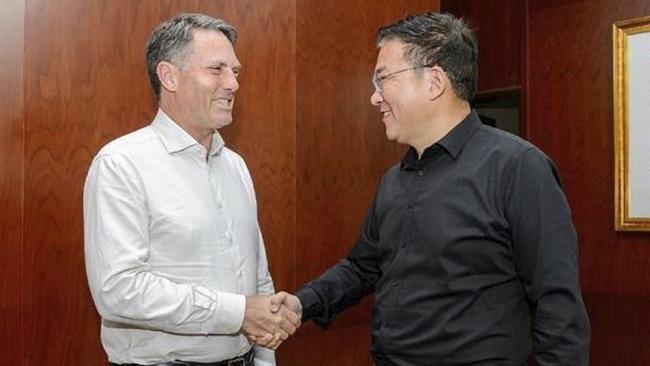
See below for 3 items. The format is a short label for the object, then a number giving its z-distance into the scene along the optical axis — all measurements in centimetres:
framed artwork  309
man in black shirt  151
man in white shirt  167
